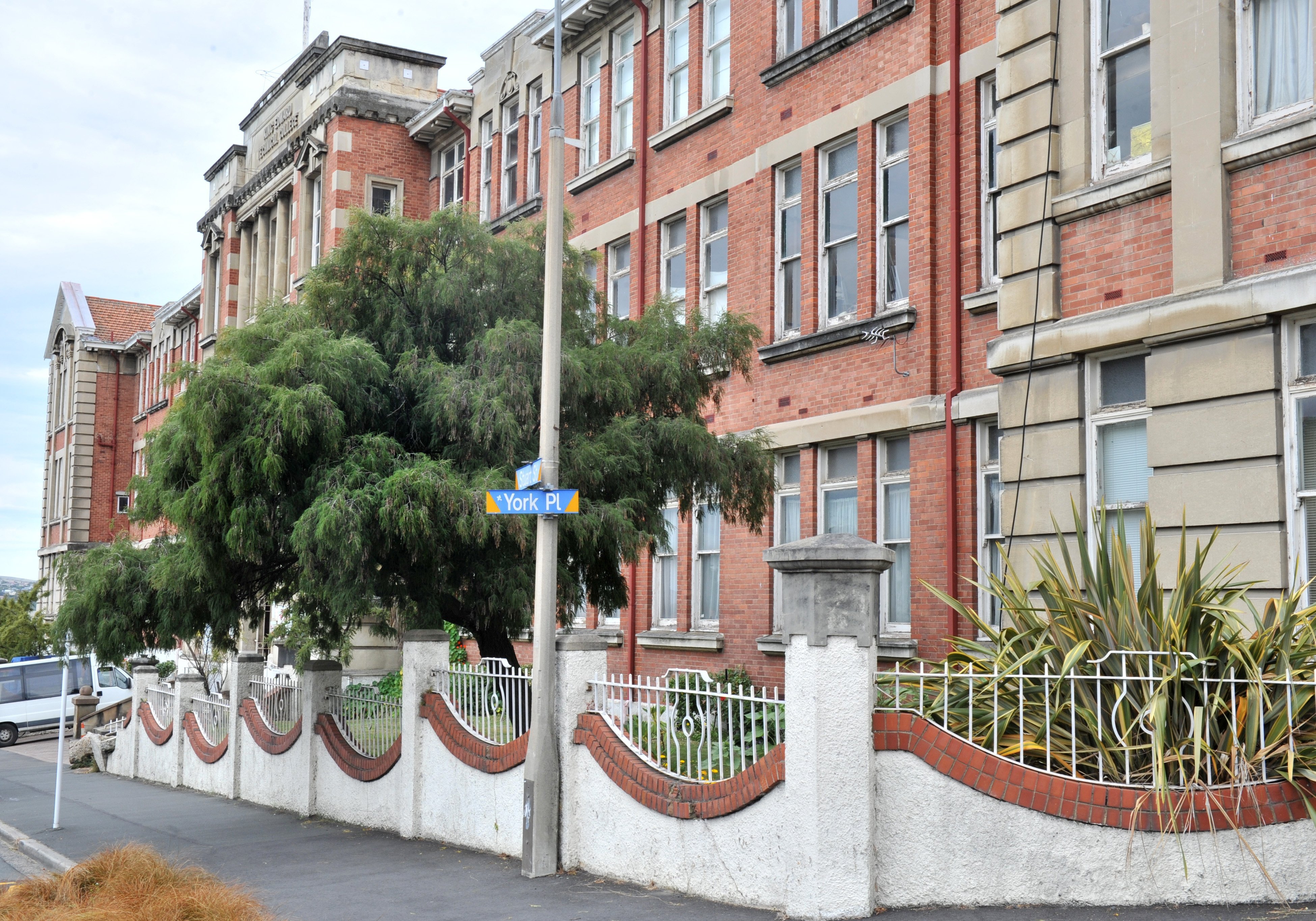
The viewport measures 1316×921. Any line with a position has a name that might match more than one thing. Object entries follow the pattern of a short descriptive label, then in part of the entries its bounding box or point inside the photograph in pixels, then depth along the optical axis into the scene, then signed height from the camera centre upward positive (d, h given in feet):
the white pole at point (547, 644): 33.40 -1.77
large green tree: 37.52 +3.52
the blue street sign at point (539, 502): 33.55 +1.75
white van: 106.32 -9.93
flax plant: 24.45 -2.03
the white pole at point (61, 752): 47.25 -6.61
